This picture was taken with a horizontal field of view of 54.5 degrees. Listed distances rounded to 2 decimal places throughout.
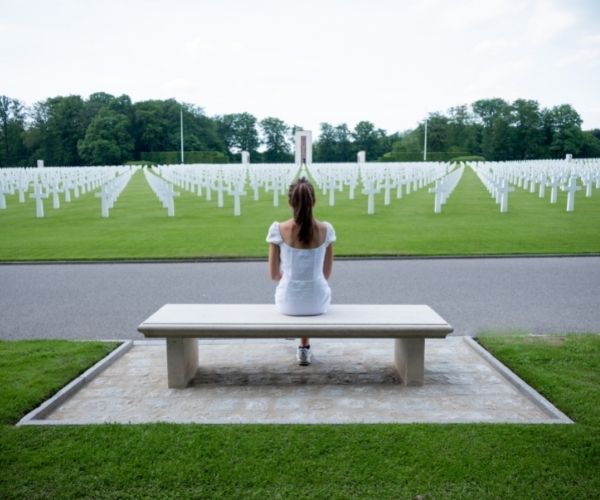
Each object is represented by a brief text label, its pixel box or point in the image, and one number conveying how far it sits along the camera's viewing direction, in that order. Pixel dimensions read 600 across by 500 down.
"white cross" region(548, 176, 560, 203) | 21.52
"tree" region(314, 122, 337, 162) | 97.75
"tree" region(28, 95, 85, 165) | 85.31
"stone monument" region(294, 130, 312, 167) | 81.06
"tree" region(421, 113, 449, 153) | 90.81
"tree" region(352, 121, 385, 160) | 97.00
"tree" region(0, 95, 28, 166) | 84.31
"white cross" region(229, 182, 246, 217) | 18.33
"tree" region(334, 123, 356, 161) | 96.62
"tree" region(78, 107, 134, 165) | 79.62
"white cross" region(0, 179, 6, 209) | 21.81
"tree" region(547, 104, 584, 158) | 78.94
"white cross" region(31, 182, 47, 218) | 18.50
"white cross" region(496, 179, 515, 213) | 18.34
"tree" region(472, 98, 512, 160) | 82.69
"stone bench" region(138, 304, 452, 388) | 4.45
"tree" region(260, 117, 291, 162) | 102.44
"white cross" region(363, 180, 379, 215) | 17.92
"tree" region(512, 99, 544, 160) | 81.75
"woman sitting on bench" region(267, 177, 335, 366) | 4.65
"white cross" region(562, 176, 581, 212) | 18.35
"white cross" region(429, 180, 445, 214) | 18.52
